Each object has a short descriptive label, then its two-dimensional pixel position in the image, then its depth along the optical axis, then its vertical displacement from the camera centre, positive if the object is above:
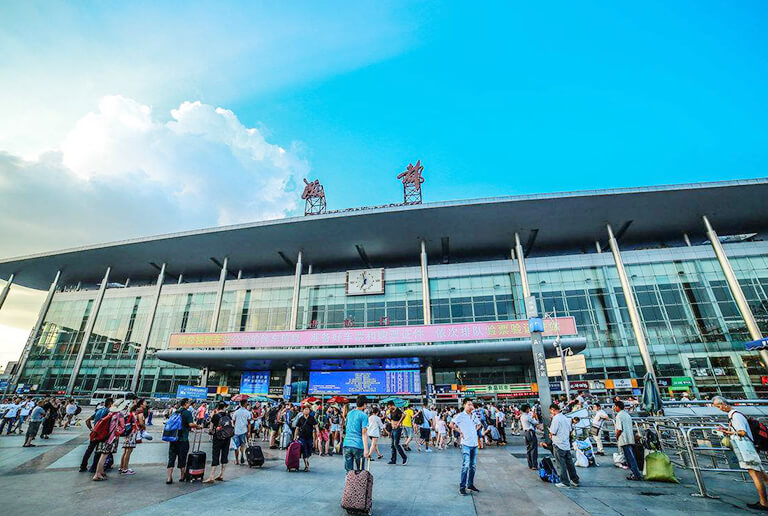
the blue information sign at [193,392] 29.84 +0.22
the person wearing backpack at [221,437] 8.12 -0.94
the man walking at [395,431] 11.00 -1.14
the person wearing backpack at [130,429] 8.64 -0.84
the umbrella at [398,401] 28.20 -0.60
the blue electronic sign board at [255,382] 36.59 +1.21
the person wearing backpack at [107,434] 8.02 -0.86
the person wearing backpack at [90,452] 8.40 -1.31
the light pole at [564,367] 12.81 +0.91
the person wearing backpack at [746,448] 6.29 -1.00
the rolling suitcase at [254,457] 10.16 -1.71
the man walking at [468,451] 7.38 -1.17
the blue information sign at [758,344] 19.36 +2.53
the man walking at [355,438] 6.61 -0.79
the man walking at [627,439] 8.75 -1.16
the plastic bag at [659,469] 8.47 -1.77
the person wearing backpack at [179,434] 7.85 -0.85
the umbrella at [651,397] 12.73 -0.18
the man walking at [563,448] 8.09 -1.22
